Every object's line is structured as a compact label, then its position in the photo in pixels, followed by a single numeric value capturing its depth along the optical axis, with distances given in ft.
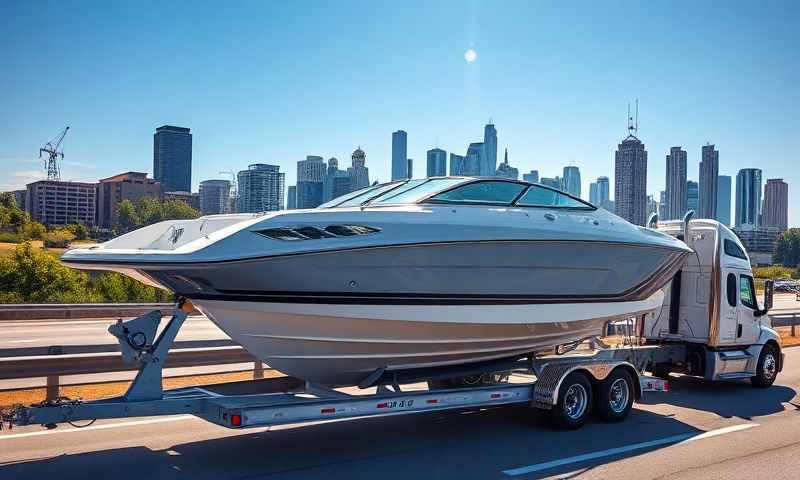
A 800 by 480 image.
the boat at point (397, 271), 22.24
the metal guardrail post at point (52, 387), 26.78
